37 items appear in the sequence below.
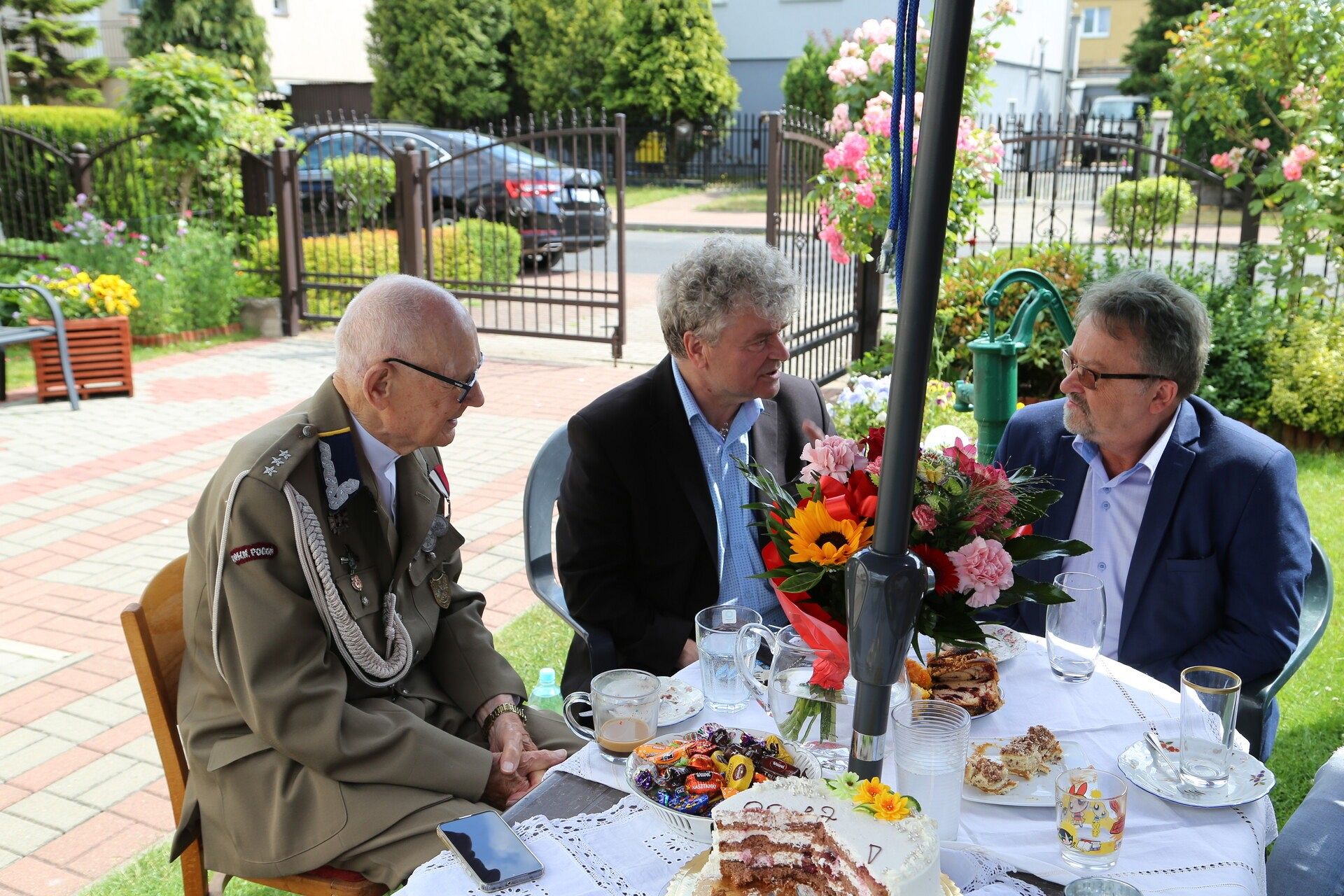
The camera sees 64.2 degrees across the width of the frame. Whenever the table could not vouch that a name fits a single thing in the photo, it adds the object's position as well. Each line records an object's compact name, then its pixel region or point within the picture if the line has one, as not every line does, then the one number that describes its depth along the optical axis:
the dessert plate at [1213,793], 1.67
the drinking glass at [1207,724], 1.72
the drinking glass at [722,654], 1.98
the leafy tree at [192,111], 10.32
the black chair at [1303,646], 2.42
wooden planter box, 7.88
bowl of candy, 1.57
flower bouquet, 1.67
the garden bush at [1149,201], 13.42
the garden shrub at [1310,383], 6.23
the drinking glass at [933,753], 1.56
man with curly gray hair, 2.76
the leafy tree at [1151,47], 31.28
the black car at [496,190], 13.00
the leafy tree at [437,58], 27.08
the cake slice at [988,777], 1.71
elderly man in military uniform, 2.06
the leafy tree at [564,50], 26.69
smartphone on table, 1.52
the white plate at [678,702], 1.96
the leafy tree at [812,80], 23.33
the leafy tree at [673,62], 24.75
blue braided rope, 1.35
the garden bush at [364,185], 11.25
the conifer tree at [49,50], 24.83
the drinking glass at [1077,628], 2.02
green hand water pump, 3.34
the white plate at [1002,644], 2.22
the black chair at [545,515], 3.04
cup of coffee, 1.84
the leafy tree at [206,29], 24.94
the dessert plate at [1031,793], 1.69
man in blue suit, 2.54
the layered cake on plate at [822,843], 1.27
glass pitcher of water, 1.77
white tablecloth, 1.53
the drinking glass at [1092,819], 1.53
